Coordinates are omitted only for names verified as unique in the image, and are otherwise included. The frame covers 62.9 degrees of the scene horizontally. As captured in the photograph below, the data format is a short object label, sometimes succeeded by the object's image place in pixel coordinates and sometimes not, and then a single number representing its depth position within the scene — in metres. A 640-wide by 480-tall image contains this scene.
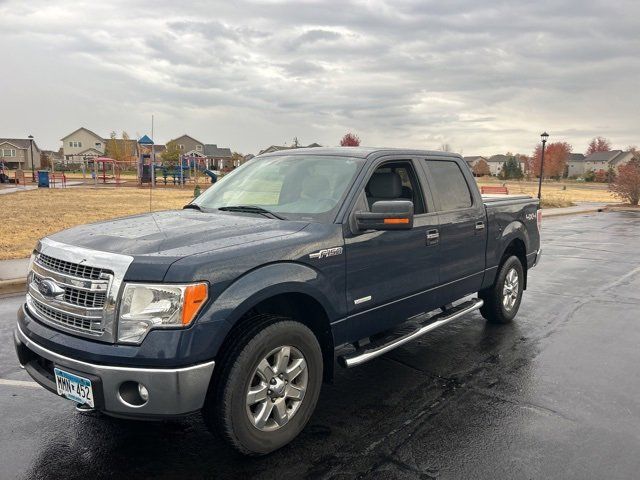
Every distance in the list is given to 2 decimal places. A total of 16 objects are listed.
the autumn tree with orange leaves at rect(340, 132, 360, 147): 78.61
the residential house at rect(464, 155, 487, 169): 146.45
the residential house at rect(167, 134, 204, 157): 108.48
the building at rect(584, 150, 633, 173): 120.12
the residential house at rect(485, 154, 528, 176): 155.69
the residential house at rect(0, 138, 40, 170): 95.56
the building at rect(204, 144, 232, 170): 104.25
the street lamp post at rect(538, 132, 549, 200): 27.67
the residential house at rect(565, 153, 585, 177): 138.12
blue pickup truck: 2.79
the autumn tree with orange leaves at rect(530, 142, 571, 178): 110.88
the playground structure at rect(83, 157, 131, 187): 39.19
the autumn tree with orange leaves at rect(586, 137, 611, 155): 143.75
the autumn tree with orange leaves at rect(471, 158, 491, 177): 129.76
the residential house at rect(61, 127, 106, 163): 112.62
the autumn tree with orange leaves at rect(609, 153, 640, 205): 30.38
